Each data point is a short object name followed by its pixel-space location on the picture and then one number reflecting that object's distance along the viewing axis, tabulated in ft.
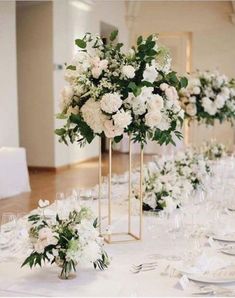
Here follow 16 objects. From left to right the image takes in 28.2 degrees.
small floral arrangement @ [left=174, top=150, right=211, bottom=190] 11.90
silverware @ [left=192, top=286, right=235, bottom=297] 5.87
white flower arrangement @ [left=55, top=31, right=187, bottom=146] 7.61
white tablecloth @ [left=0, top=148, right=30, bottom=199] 21.54
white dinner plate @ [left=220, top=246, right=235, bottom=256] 7.41
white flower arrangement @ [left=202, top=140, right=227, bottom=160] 18.34
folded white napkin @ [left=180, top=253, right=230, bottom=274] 6.53
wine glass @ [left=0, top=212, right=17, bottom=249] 7.65
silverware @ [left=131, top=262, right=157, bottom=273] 6.76
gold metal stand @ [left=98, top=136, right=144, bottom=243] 8.30
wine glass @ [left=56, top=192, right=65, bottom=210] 9.08
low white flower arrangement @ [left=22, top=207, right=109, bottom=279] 6.11
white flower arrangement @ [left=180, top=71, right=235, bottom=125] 18.12
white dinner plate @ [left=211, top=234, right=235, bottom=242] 8.07
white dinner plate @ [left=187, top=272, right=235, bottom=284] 6.17
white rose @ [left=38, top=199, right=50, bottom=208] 6.88
